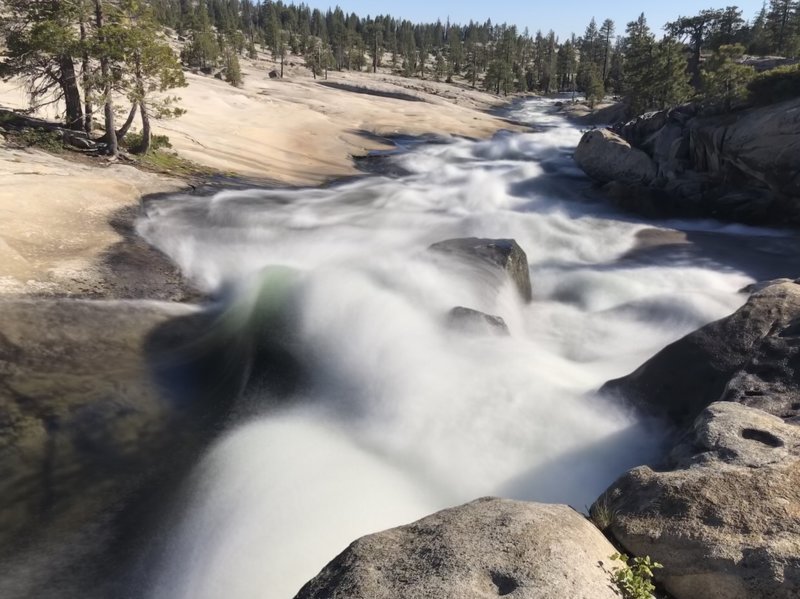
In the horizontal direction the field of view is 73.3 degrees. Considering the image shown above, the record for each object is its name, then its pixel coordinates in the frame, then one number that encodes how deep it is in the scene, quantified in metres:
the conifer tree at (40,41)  17.89
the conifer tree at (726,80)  27.11
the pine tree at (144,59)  19.30
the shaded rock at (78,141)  20.52
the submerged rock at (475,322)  12.11
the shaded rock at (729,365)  7.39
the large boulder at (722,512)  4.37
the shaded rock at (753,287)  14.65
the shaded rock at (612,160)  31.41
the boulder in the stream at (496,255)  14.70
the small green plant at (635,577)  4.26
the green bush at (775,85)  24.58
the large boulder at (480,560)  4.20
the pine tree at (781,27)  61.97
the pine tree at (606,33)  107.89
